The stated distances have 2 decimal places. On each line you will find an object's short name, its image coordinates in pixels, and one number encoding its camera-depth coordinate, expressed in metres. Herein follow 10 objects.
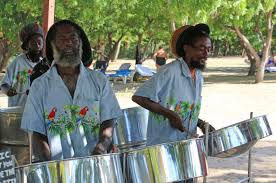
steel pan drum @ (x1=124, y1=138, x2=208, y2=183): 4.11
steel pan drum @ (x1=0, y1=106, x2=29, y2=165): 5.32
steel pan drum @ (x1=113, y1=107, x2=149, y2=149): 5.35
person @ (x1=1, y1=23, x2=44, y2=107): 6.02
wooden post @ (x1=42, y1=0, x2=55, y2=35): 7.55
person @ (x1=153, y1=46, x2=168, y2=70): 24.01
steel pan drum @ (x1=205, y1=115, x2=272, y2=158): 4.79
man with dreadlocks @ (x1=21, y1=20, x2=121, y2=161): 4.11
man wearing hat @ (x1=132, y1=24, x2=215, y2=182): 4.61
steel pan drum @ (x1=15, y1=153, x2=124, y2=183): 3.71
